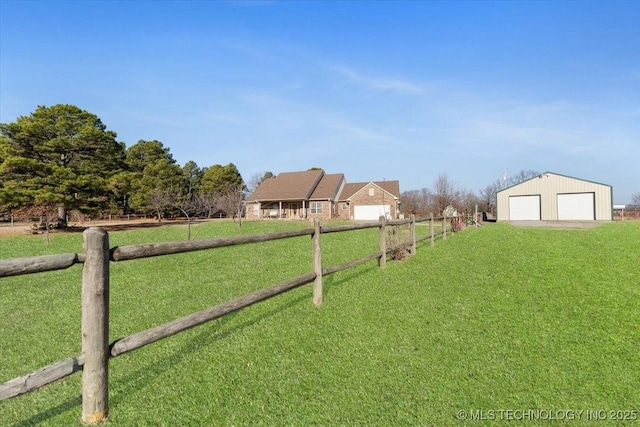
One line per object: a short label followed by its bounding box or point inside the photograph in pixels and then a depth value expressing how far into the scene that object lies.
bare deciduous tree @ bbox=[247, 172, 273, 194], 64.19
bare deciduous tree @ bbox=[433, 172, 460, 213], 25.36
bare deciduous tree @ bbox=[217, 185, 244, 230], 27.84
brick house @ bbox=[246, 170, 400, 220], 34.29
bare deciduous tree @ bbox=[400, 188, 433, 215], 37.49
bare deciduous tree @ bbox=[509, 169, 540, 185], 59.89
